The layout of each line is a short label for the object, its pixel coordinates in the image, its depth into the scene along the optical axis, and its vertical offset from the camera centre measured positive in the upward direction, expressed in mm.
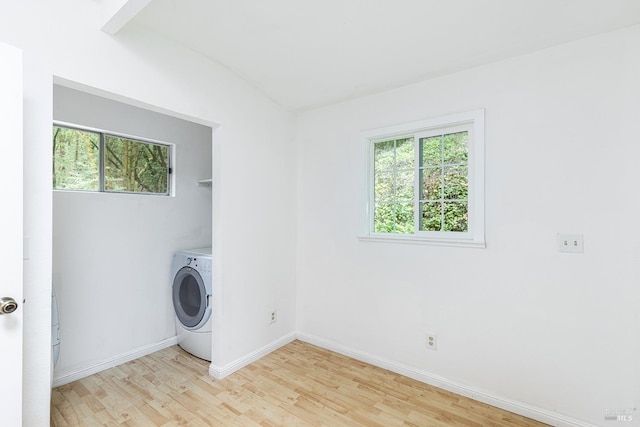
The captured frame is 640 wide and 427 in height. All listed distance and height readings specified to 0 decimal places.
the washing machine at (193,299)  2535 -757
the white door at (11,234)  1236 -87
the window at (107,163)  2299 +433
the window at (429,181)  2137 +266
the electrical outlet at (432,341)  2256 -952
